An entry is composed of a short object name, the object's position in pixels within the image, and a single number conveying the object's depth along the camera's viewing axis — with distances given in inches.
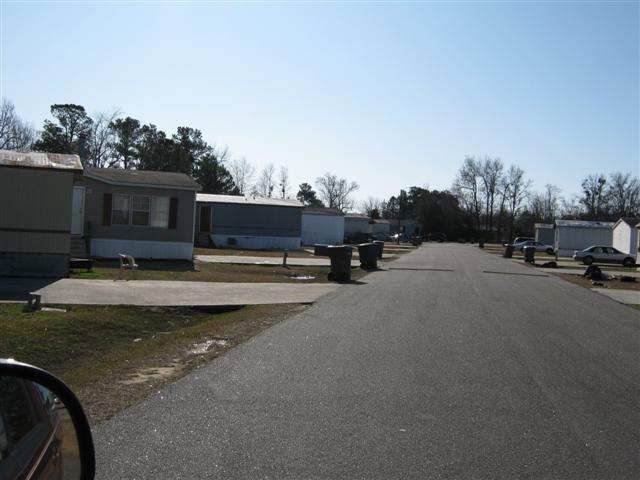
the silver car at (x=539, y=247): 2656.0
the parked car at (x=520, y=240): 3200.8
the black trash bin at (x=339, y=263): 943.0
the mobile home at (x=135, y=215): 1123.3
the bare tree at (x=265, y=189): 4222.4
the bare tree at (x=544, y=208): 4890.8
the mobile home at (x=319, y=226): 2475.4
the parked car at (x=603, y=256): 1931.8
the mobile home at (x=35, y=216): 759.7
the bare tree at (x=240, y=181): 3895.7
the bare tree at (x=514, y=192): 4832.9
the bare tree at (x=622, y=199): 4175.7
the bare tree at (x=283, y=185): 4274.1
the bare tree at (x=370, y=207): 5787.4
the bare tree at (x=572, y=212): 4361.0
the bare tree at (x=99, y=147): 2849.4
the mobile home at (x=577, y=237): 2384.4
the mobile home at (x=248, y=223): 1834.4
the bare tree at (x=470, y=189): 4913.6
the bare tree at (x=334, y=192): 4894.2
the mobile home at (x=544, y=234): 3046.3
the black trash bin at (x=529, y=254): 1804.9
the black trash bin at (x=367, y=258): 1231.5
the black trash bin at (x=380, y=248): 1600.6
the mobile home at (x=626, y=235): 2075.5
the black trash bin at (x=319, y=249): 1201.4
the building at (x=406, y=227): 4682.1
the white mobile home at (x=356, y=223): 3572.8
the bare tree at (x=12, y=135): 2534.4
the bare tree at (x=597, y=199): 4170.8
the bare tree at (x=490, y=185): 4874.5
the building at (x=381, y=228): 3990.2
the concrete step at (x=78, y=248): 1049.2
